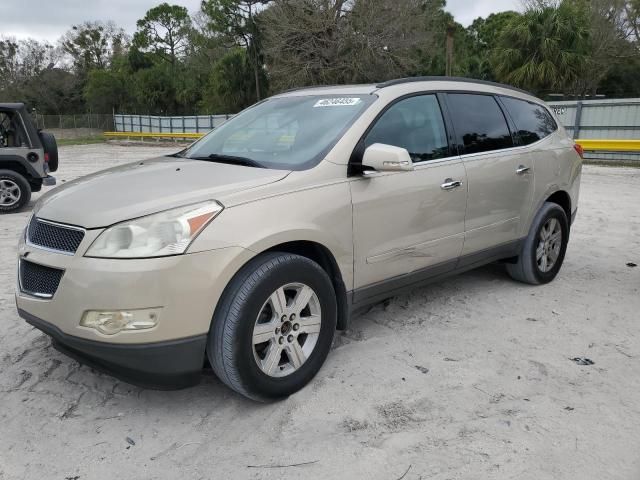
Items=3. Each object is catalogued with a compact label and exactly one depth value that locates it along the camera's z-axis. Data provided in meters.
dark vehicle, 8.88
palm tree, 21.83
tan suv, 2.55
